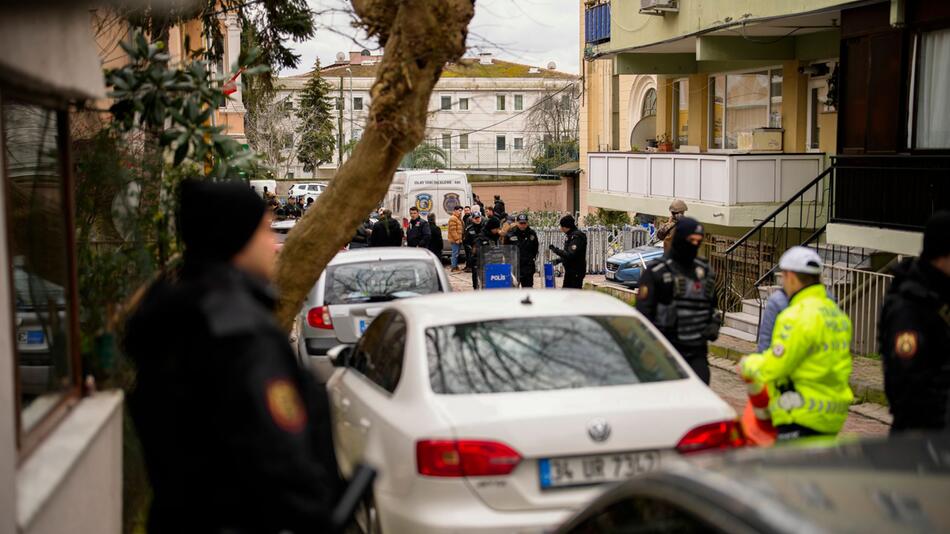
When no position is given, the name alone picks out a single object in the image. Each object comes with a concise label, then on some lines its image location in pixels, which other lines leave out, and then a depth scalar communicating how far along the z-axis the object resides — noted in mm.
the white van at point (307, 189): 59250
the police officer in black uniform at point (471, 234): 27125
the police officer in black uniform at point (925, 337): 5277
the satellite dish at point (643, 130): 28797
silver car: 11500
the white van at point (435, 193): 33094
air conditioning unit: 20875
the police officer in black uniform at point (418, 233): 25906
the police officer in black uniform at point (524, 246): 18984
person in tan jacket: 29297
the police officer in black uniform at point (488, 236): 22375
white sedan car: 5277
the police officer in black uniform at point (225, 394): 2848
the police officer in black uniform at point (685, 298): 8109
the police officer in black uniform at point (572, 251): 16156
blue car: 23312
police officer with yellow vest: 5816
